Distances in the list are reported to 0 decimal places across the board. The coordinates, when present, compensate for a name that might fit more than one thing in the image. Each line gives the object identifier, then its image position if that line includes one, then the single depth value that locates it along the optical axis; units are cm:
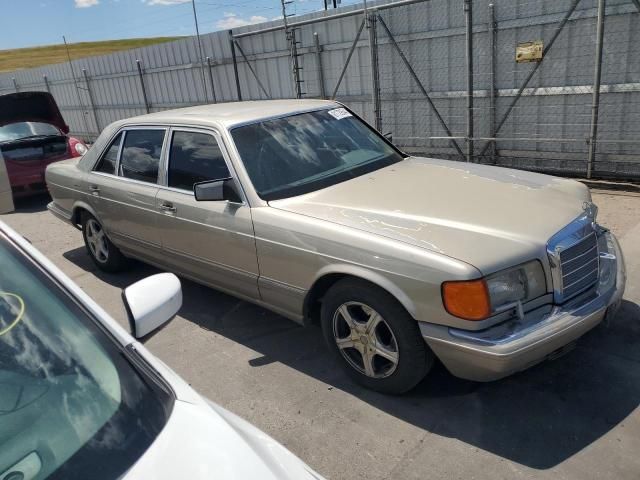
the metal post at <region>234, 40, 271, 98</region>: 1088
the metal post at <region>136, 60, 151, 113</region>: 1417
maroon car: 891
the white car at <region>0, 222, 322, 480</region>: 137
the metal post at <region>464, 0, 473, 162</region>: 704
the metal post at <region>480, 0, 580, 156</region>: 647
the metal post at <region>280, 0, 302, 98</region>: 966
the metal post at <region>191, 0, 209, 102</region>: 1212
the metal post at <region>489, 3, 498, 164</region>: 734
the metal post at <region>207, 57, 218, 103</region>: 1194
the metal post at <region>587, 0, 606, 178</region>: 609
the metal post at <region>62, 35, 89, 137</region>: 1681
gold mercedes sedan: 271
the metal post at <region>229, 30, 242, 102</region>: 1112
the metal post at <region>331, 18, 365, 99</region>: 842
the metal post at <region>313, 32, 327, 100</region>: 948
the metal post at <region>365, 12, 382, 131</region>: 812
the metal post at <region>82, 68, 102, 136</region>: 1638
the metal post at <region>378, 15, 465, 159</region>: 816
